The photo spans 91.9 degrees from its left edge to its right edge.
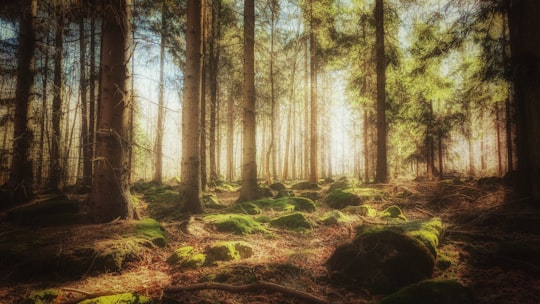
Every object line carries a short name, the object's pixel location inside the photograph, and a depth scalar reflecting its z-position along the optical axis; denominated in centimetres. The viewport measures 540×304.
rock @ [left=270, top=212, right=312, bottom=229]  724
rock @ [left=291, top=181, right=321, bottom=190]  1619
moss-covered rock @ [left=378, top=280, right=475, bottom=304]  285
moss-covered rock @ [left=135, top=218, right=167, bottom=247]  520
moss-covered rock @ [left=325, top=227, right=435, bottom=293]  368
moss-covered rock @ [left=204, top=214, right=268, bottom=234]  660
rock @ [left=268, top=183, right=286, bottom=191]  1492
